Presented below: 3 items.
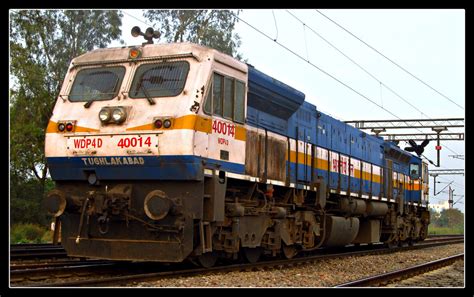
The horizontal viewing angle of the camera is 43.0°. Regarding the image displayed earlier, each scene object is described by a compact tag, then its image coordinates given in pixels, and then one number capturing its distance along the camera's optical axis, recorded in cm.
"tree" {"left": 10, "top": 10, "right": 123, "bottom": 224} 2627
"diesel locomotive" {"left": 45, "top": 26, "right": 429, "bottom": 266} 999
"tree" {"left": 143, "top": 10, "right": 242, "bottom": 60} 3247
